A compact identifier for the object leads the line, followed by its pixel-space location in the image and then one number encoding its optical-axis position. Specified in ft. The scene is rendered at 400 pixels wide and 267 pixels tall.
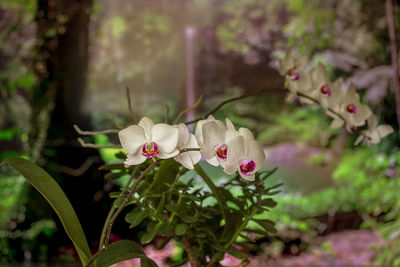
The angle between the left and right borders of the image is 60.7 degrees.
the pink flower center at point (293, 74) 1.69
